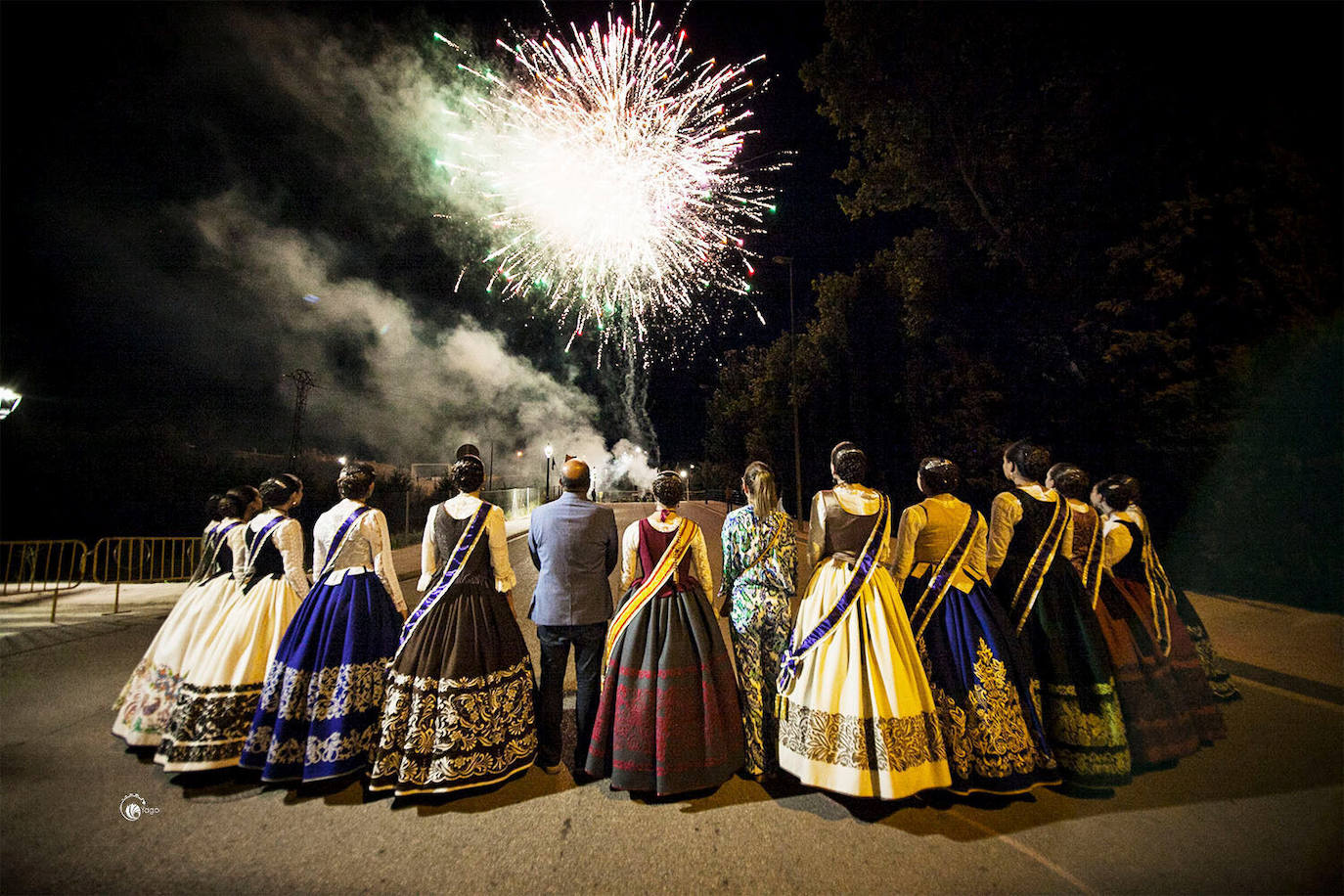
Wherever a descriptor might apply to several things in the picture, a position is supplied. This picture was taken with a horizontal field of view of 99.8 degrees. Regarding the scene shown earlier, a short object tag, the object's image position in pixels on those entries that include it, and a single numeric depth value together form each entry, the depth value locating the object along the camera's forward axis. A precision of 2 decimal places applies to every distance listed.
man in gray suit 3.50
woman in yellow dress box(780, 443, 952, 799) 2.98
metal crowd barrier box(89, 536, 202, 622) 11.48
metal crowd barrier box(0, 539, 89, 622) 10.32
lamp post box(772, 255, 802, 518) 17.00
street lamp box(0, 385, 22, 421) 10.40
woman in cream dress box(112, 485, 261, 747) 3.73
